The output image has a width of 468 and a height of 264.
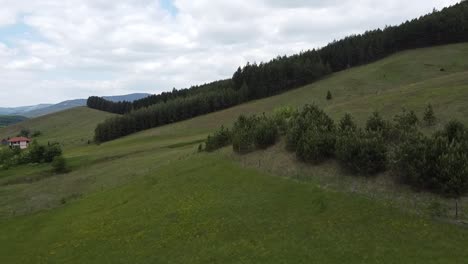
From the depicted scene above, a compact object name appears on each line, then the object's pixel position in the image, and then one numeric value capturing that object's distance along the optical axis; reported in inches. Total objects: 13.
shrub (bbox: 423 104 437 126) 1612.9
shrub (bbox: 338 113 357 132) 1556.6
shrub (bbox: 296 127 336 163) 1429.6
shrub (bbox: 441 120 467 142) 1182.9
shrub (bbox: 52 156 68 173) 3002.0
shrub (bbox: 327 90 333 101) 4124.0
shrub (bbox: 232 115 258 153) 1913.3
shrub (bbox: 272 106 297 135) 1895.2
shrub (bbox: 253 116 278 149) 1843.0
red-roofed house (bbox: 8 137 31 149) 6697.8
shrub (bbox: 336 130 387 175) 1218.0
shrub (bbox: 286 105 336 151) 1582.2
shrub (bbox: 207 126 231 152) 2292.1
